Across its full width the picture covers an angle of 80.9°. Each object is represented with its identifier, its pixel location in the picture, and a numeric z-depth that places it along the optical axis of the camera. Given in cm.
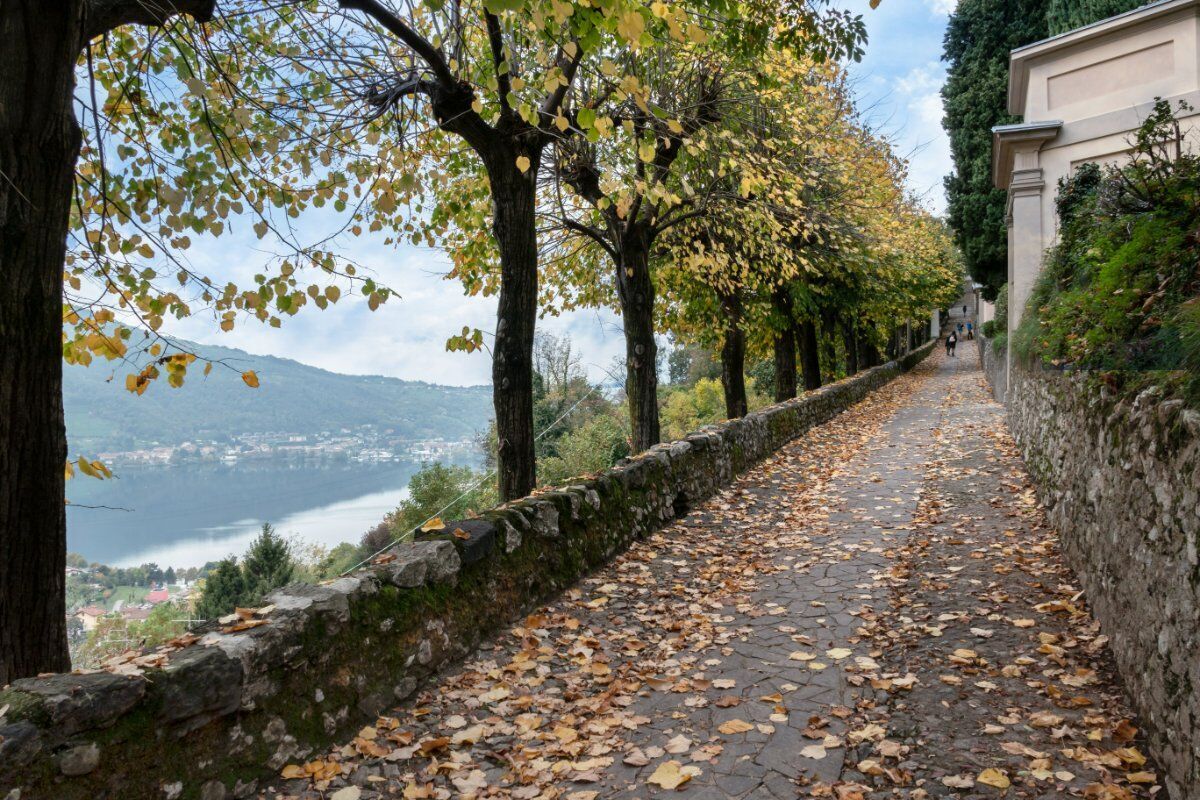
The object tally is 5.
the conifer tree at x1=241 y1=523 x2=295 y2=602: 2616
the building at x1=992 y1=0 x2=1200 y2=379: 1195
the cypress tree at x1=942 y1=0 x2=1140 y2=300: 2061
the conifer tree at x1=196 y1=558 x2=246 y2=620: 2592
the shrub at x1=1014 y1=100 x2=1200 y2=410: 423
